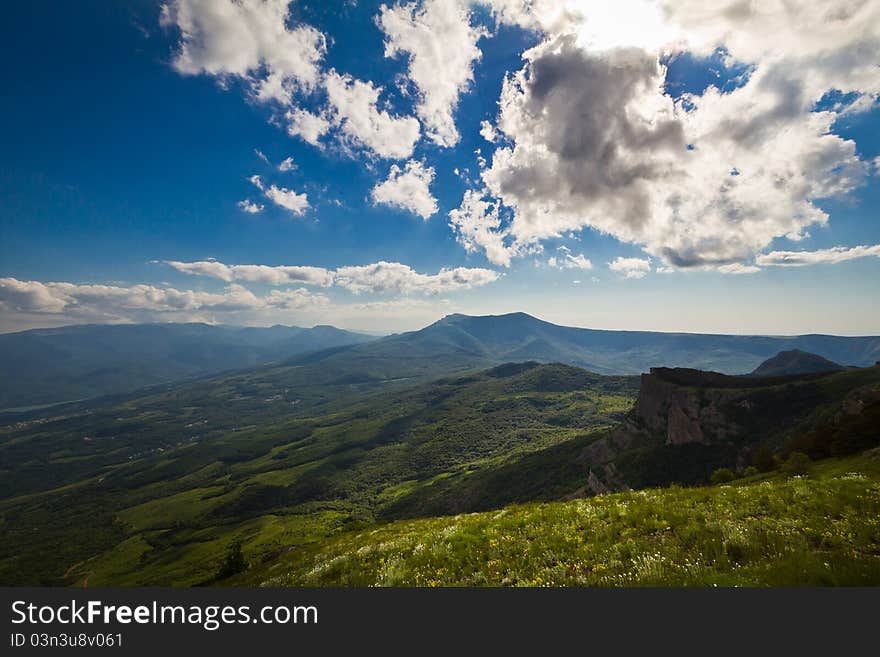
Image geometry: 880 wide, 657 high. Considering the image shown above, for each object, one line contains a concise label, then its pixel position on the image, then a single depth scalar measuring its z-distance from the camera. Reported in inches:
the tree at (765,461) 1293.1
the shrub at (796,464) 894.7
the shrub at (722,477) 1212.5
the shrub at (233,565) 1222.9
